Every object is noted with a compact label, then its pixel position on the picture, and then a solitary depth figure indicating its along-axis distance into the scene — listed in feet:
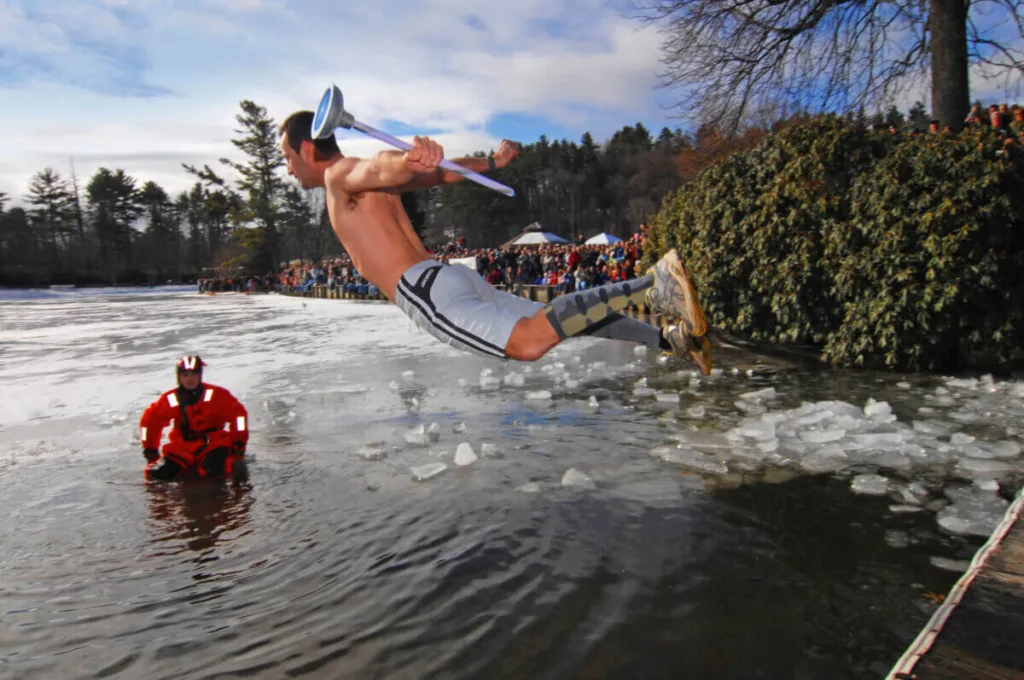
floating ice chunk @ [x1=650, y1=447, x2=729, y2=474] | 14.65
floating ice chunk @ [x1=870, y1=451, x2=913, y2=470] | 14.33
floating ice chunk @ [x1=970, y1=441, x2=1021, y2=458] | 14.79
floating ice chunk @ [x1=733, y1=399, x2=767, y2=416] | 19.71
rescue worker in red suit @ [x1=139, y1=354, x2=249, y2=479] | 15.71
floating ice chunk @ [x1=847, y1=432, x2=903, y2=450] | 15.90
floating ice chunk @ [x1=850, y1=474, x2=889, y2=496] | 12.92
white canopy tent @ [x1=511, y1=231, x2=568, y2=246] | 99.09
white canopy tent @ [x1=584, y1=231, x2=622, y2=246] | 95.20
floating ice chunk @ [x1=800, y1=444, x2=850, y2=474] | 14.46
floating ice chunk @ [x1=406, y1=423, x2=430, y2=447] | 17.76
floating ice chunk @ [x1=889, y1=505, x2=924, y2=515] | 11.85
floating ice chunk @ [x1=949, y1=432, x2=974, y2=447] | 15.72
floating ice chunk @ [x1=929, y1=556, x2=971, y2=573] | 9.62
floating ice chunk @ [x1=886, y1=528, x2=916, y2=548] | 10.55
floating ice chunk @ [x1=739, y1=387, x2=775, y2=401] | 21.21
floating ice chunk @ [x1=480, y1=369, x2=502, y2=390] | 25.26
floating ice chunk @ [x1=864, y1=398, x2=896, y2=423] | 18.38
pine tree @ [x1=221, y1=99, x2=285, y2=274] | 198.90
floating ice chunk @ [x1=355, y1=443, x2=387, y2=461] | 16.70
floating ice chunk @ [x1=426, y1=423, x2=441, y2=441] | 18.11
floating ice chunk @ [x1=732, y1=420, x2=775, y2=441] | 16.94
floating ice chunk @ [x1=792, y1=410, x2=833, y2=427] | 18.02
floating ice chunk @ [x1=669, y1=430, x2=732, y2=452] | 16.30
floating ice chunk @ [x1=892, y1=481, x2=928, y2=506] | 12.34
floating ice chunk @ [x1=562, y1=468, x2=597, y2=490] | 13.89
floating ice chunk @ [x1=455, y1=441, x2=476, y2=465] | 15.79
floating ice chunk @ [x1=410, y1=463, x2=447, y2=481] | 14.78
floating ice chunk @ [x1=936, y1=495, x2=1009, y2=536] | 10.93
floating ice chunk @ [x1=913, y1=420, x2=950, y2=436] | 16.81
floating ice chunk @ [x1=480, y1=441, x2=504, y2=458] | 16.26
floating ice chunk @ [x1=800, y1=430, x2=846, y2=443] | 16.52
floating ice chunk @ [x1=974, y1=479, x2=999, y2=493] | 12.59
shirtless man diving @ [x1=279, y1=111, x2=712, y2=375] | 12.00
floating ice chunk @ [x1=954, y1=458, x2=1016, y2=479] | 13.53
